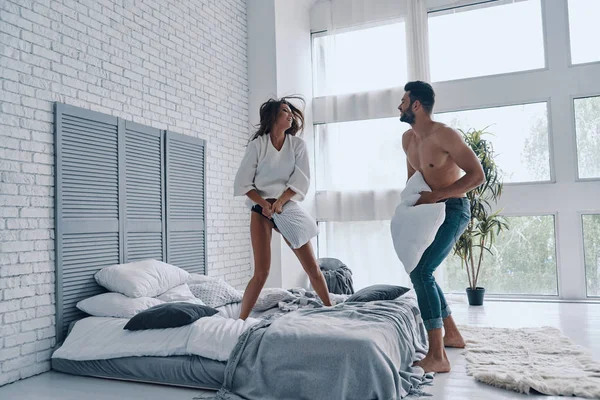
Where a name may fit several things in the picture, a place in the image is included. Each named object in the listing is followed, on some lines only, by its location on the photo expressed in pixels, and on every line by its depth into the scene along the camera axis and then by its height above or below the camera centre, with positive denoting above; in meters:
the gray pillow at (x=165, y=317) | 2.62 -0.48
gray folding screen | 3.12 +0.22
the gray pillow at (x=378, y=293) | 3.05 -0.45
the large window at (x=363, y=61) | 6.09 +2.06
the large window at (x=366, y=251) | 5.91 -0.35
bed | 2.12 -0.48
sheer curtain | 5.93 +1.22
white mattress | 2.43 -0.59
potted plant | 5.09 -0.01
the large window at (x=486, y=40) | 5.57 +2.12
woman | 3.11 +0.28
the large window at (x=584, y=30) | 5.32 +2.05
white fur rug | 2.23 -0.79
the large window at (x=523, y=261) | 5.37 -0.47
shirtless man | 2.62 +0.21
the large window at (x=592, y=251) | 5.20 -0.37
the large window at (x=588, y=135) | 5.26 +0.88
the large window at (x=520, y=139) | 5.46 +0.91
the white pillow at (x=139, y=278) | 3.17 -0.33
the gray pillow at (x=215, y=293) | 3.58 -0.50
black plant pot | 5.06 -0.79
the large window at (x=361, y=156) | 5.95 +0.84
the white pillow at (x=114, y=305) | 2.99 -0.47
